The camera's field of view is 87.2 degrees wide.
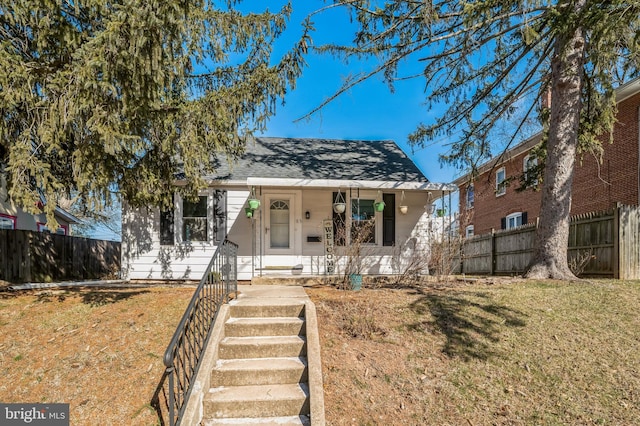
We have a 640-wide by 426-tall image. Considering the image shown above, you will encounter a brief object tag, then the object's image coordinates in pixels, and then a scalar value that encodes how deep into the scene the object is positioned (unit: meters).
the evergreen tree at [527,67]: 5.43
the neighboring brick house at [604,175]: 10.54
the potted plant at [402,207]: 8.80
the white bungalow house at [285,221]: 8.91
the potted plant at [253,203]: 7.95
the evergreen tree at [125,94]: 4.42
